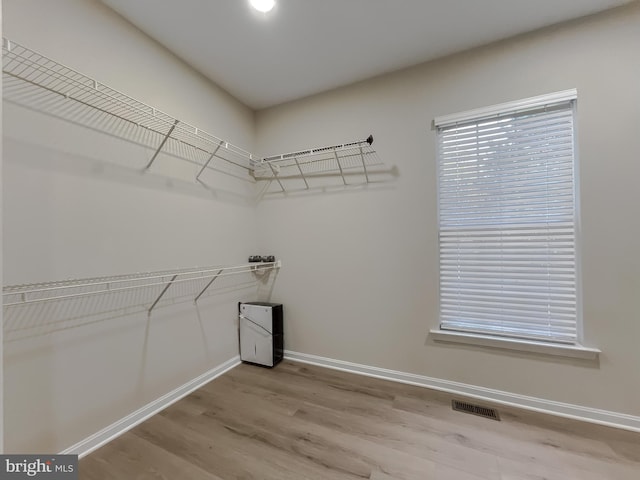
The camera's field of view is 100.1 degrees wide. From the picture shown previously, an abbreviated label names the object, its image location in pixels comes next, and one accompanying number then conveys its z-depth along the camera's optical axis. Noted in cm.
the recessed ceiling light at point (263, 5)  161
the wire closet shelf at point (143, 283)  128
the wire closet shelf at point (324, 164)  236
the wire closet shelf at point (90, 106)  130
